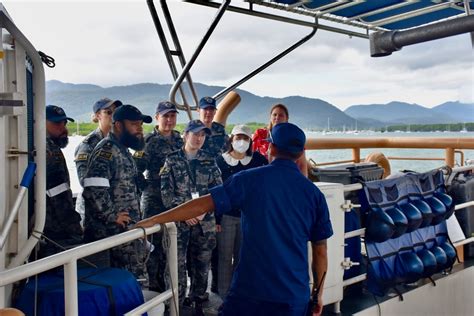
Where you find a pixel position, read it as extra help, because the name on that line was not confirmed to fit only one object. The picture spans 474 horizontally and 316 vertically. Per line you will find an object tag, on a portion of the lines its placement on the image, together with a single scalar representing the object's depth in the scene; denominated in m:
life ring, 5.79
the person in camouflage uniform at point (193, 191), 3.21
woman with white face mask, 3.47
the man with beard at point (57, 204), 2.54
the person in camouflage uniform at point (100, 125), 3.13
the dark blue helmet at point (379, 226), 3.23
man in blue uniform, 2.14
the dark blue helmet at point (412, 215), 3.44
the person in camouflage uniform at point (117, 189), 2.80
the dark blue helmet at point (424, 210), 3.54
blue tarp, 1.92
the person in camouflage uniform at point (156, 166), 3.29
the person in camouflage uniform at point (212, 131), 3.95
